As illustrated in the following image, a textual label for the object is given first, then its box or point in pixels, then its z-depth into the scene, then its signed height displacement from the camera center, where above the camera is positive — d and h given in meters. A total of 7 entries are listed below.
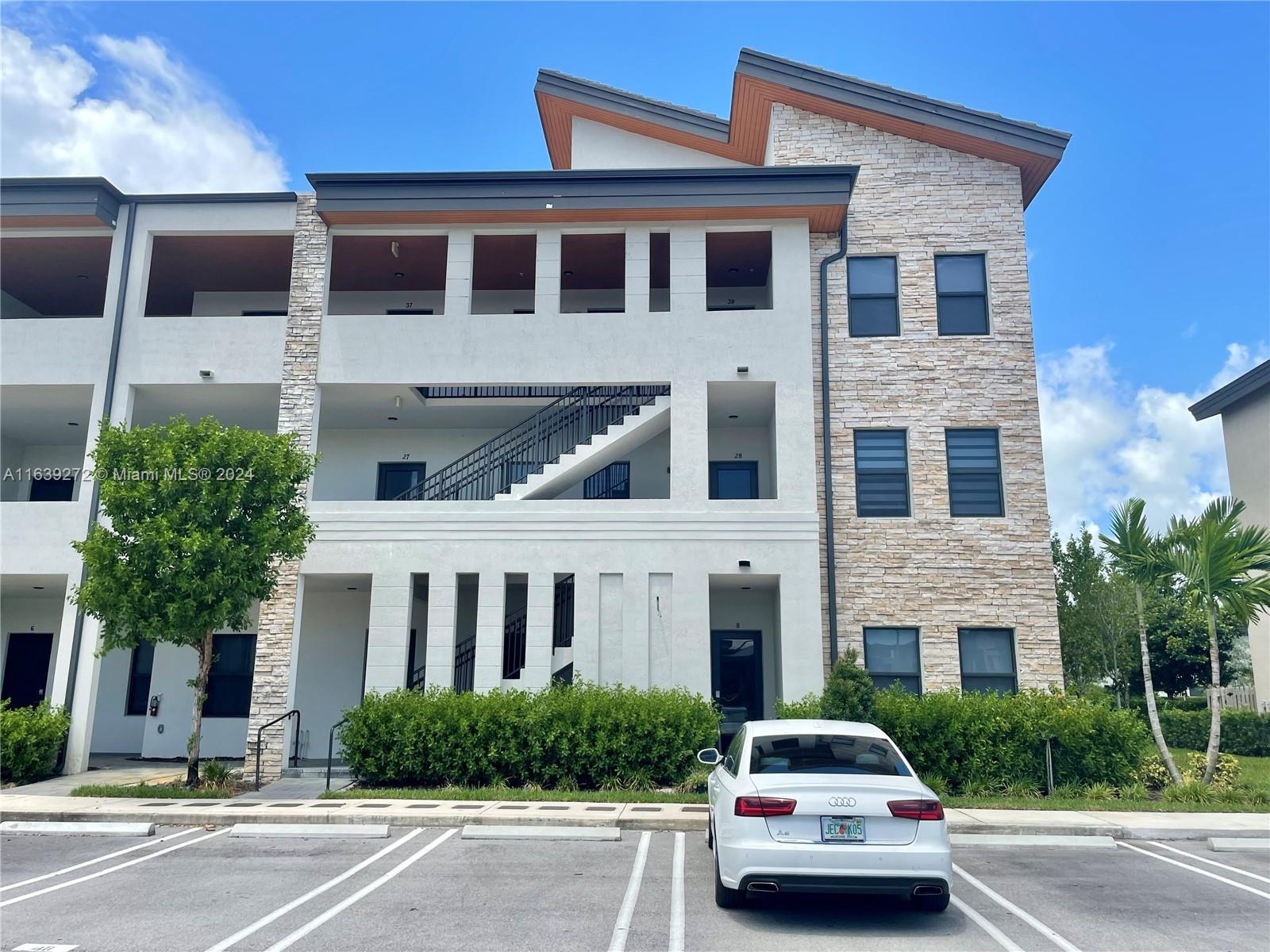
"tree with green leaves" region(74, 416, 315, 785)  13.80 +1.91
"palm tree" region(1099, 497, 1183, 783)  15.45 +2.07
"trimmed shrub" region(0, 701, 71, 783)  15.16 -1.41
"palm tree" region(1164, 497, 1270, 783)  14.95 +1.77
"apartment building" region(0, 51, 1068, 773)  16.55 +5.13
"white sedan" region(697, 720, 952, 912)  6.86 -1.29
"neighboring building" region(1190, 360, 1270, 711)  25.42 +6.40
